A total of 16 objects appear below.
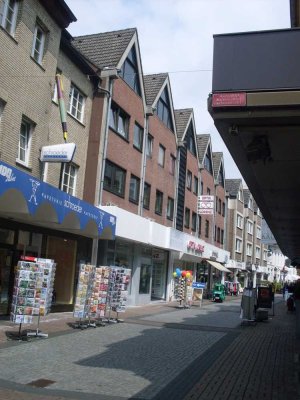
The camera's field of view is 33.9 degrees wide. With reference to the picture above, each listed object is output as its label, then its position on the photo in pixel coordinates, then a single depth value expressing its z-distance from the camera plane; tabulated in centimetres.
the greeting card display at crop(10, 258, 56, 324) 1081
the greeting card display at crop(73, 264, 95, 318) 1349
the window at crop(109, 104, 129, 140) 2122
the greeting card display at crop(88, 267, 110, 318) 1403
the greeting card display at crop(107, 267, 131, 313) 1515
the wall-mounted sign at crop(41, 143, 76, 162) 1519
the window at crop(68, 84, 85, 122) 1844
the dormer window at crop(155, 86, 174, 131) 2755
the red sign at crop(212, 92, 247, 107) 494
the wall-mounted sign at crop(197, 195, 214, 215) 3225
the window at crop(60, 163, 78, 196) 1780
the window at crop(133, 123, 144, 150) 2384
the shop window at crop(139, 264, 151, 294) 2510
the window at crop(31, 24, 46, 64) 1528
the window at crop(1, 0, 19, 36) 1362
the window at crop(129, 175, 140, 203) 2349
